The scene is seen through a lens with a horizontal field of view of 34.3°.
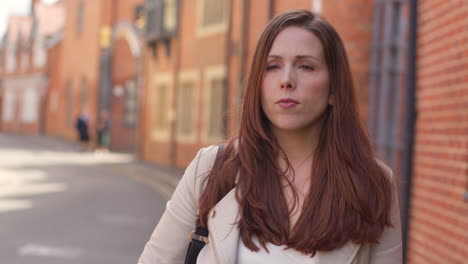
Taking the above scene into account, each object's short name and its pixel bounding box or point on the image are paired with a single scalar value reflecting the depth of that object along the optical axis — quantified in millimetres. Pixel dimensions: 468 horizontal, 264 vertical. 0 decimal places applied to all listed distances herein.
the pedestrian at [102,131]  30094
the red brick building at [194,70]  18062
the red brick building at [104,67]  33812
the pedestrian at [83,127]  31941
